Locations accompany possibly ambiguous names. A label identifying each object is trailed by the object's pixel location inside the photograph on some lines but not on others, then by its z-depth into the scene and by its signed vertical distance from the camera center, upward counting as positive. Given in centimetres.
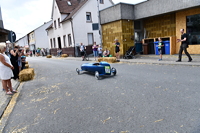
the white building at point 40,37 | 5022 +482
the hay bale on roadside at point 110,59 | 1342 -61
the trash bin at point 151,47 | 1700 +24
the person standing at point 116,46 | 1408 +39
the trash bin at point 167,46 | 1556 +27
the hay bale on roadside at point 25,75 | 869 -107
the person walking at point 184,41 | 1055 +42
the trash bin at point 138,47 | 1848 +32
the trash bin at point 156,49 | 1600 +1
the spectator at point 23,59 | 1082 -30
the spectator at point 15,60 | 842 -28
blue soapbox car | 757 -77
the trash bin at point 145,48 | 1726 +18
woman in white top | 578 -45
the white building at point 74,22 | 2662 +489
